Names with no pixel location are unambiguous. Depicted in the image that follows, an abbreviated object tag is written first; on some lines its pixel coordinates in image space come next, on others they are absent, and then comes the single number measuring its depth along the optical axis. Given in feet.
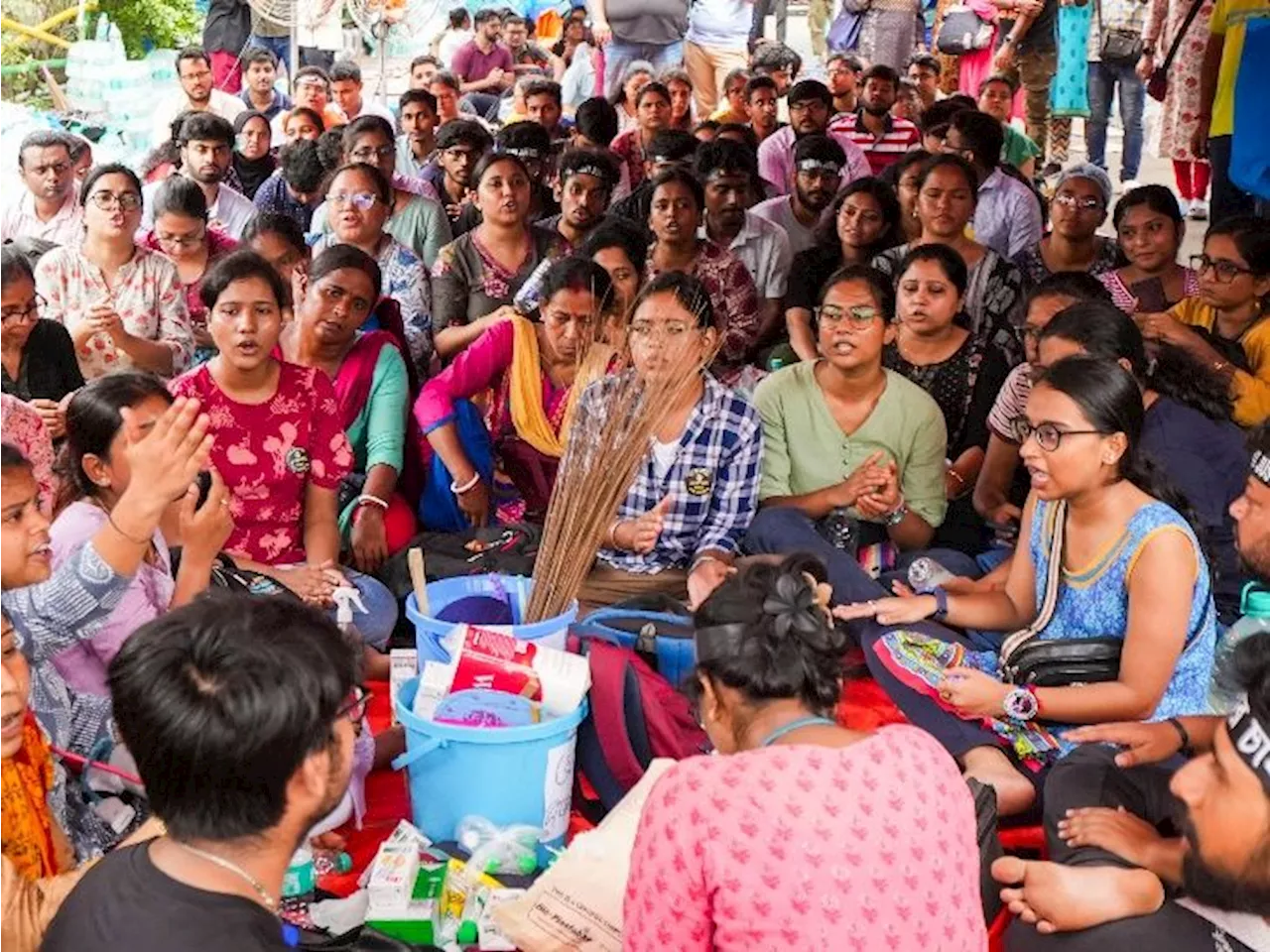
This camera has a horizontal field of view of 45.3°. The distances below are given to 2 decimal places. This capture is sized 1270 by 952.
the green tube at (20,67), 26.37
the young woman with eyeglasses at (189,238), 14.37
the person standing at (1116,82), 25.90
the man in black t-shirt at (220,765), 4.65
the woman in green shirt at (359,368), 11.99
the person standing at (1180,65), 15.57
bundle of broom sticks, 9.37
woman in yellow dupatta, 11.71
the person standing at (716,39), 26.89
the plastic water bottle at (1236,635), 7.57
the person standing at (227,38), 27.55
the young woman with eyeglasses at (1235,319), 11.52
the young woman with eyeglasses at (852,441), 11.03
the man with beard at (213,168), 17.65
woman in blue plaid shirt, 10.67
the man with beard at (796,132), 20.62
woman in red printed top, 10.43
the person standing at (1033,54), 25.05
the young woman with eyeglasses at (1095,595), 8.06
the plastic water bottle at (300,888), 7.40
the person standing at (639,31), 26.37
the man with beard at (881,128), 21.59
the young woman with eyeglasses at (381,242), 14.55
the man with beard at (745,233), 16.38
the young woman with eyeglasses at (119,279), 13.78
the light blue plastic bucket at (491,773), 7.88
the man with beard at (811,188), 17.74
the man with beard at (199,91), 22.18
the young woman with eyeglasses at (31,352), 11.10
